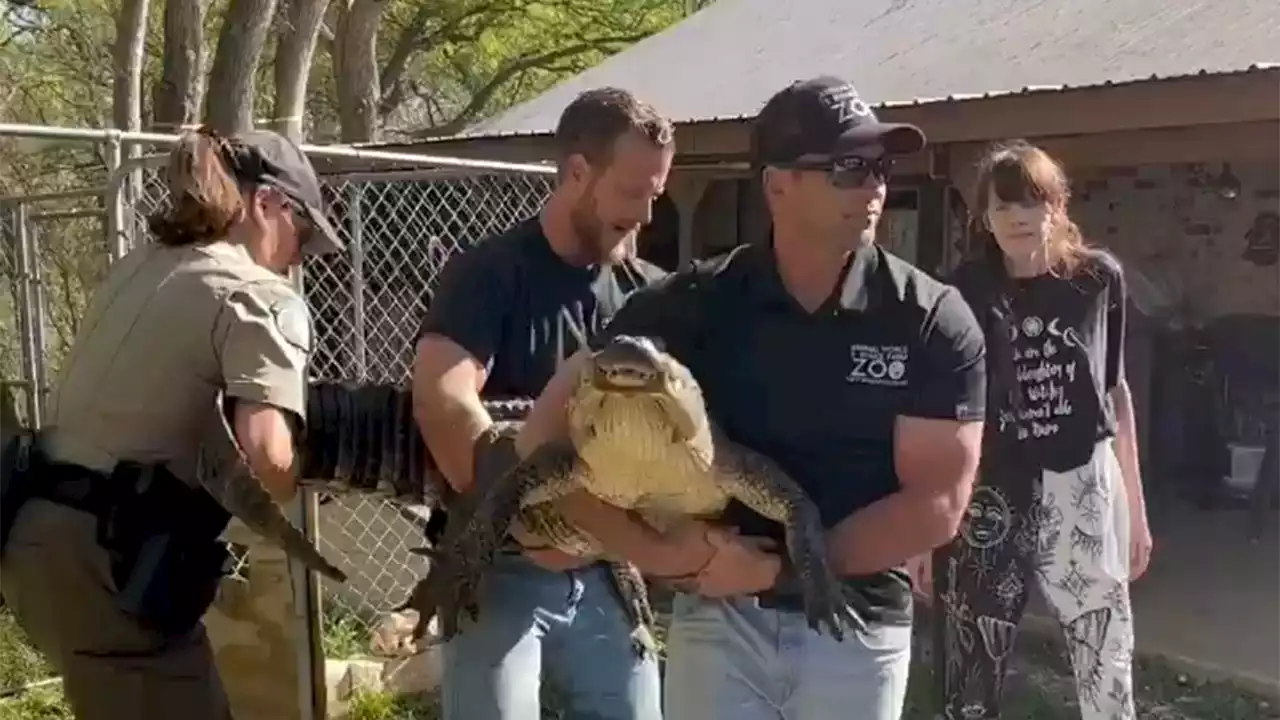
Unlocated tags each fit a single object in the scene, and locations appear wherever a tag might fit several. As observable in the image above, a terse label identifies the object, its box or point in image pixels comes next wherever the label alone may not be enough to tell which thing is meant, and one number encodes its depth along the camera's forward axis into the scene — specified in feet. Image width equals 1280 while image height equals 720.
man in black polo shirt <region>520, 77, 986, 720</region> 8.12
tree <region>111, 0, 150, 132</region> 34.14
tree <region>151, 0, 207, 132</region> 29.53
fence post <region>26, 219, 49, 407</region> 17.86
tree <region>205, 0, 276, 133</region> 28.09
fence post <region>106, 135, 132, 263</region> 14.88
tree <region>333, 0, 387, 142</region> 45.34
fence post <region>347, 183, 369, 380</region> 19.27
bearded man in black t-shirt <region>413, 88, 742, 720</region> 9.28
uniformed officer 8.64
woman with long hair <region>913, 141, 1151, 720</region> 12.67
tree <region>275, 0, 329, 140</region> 32.32
